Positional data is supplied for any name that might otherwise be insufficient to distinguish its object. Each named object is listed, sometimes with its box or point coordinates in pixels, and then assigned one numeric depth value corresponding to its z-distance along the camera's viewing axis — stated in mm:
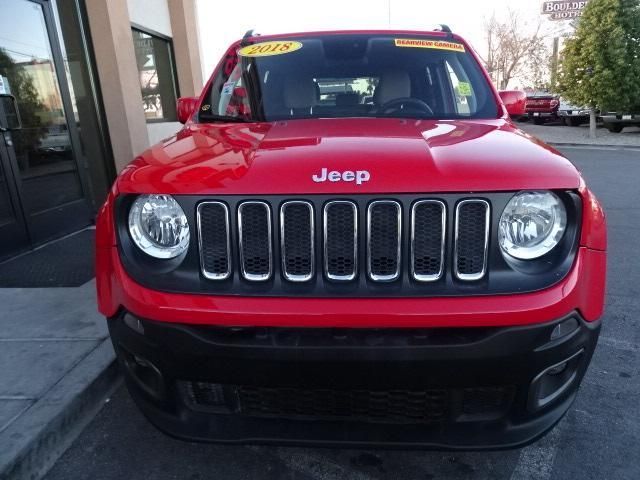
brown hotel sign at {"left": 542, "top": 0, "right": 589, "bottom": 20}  20797
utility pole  18484
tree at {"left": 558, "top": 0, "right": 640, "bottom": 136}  15953
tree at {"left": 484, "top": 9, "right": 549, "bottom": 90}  38125
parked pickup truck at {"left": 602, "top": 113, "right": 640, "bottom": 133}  17516
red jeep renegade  1625
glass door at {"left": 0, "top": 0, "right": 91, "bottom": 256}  4992
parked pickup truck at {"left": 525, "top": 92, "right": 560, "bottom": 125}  22938
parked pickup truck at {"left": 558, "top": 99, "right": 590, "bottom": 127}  21406
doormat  4070
